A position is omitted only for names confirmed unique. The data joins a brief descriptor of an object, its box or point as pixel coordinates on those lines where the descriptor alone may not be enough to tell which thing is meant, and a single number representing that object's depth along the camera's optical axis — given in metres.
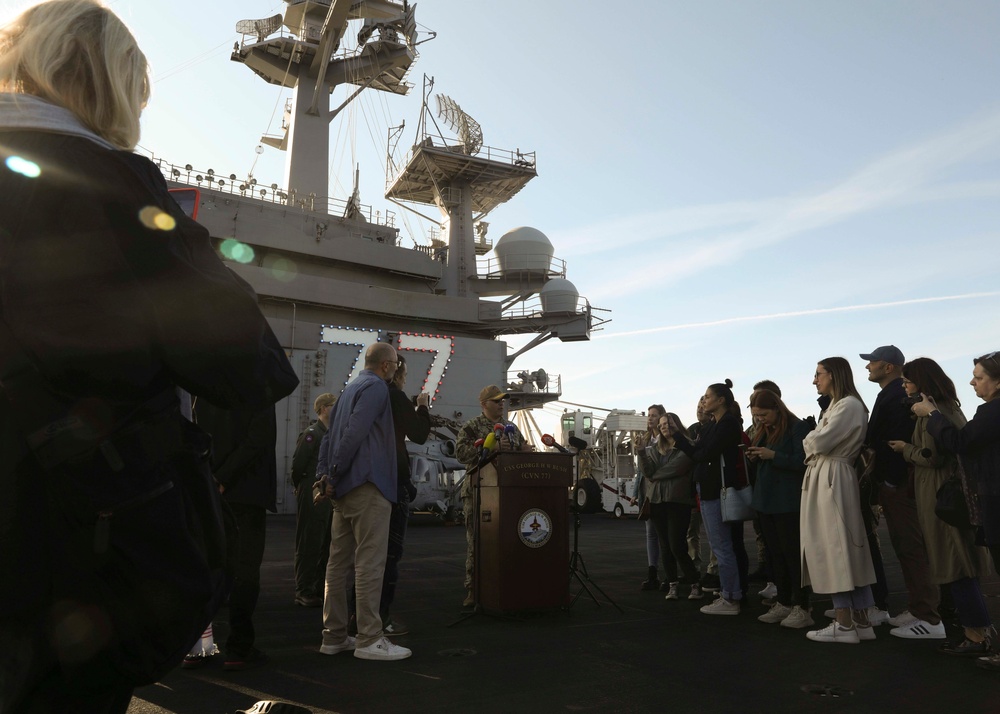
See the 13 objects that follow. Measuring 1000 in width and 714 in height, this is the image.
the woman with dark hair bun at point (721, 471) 6.07
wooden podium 5.64
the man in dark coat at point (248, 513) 3.76
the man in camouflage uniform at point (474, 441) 6.09
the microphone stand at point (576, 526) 6.08
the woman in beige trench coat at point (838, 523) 4.82
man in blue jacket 4.46
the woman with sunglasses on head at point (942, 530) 4.41
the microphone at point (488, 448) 5.62
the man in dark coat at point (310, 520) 6.45
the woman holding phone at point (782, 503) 5.53
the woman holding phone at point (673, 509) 6.82
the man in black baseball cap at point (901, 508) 5.00
